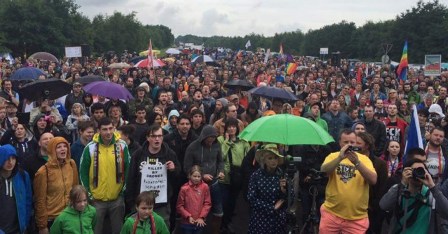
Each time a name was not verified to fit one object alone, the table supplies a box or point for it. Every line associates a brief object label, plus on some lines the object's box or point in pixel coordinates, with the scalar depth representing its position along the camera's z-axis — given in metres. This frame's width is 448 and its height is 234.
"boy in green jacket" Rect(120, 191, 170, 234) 5.16
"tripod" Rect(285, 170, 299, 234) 4.96
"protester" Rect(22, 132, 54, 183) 5.78
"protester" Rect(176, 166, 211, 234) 6.10
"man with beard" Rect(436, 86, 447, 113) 11.99
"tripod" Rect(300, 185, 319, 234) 5.13
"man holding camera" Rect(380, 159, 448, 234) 4.58
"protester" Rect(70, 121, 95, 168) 6.41
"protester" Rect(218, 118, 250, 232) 6.88
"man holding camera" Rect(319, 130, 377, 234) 5.06
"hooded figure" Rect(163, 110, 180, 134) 8.00
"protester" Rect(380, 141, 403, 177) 6.70
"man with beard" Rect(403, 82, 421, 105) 12.81
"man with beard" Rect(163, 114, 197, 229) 6.88
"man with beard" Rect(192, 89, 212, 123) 10.27
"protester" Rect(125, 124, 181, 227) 5.79
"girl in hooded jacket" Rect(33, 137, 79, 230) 5.51
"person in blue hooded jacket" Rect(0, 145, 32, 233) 5.08
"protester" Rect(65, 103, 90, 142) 8.32
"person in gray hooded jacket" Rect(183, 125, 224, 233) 6.41
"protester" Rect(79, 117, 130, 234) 5.76
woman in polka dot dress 5.40
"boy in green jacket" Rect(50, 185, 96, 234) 5.03
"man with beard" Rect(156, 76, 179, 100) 12.54
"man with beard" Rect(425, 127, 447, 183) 6.30
